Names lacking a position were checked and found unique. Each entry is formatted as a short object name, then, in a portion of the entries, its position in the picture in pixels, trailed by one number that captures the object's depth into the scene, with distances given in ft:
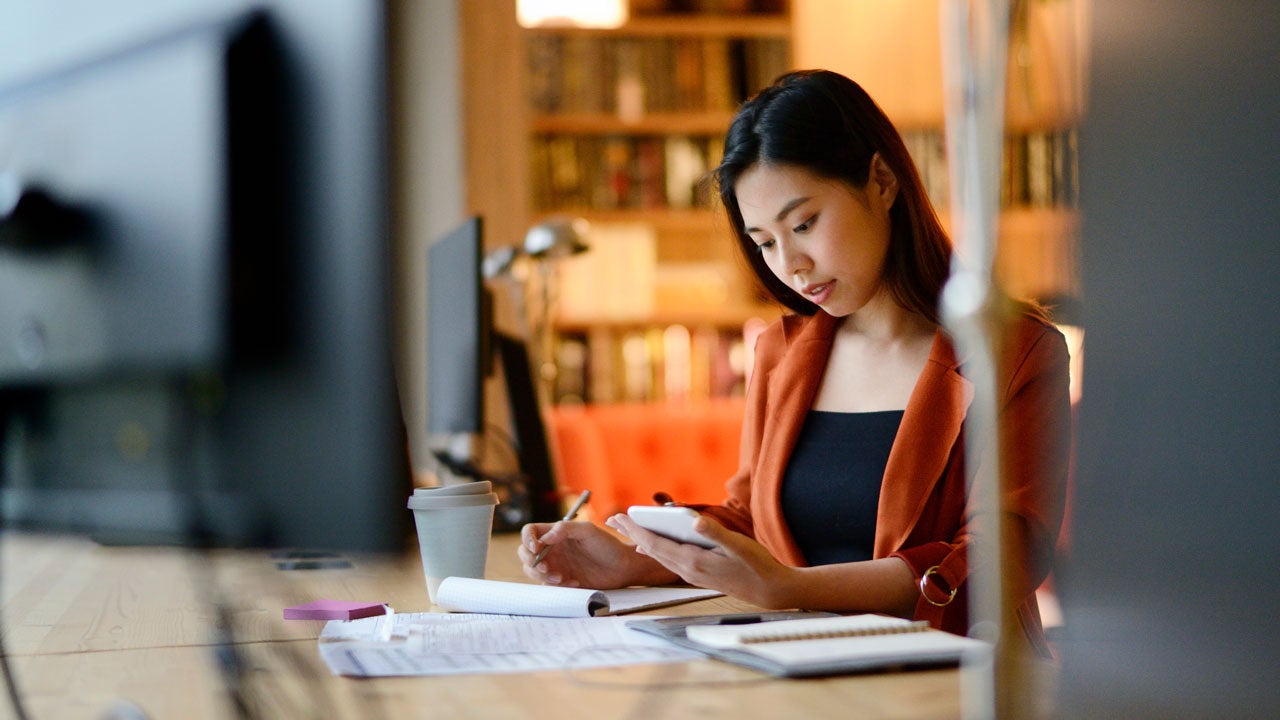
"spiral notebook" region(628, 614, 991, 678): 2.81
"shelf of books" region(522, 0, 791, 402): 13.35
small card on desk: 3.82
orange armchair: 11.53
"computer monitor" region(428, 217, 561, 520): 6.63
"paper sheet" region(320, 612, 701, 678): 3.02
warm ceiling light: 11.11
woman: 4.58
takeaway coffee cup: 4.39
